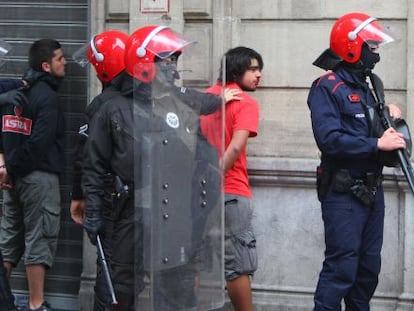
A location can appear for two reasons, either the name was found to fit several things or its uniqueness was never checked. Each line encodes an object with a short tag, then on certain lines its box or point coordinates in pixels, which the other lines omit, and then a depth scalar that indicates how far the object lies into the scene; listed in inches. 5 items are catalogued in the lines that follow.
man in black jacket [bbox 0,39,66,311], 404.6
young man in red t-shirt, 357.2
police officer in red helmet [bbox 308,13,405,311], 320.8
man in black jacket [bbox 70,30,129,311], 342.2
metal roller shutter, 437.9
